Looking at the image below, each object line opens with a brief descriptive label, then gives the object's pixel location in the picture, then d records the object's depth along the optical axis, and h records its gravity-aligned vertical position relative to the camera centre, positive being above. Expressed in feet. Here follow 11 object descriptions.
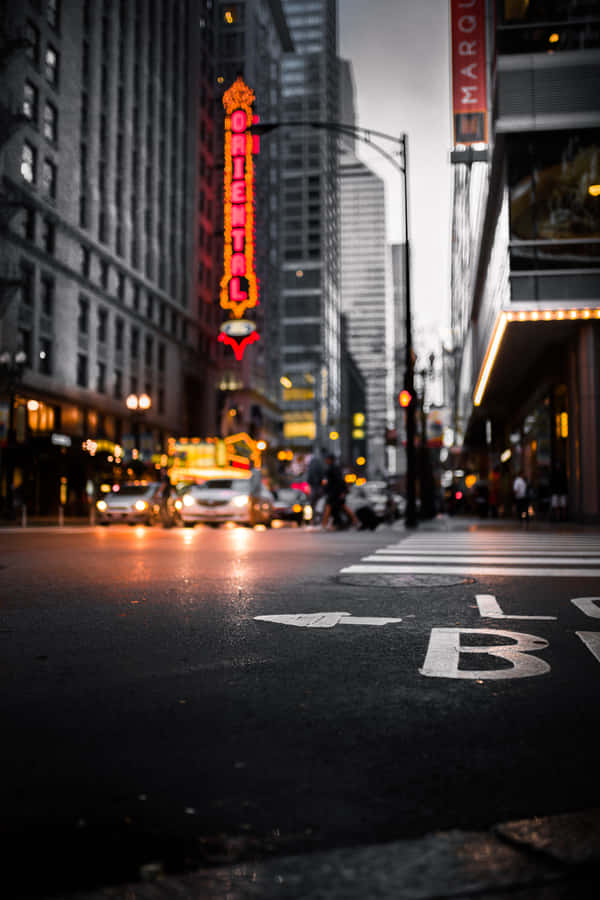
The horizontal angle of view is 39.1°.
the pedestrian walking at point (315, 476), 79.51 +0.41
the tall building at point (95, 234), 138.31 +51.30
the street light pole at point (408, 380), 78.12 +9.56
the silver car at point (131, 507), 91.71 -2.74
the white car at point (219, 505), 77.20 -2.18
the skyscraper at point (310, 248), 454.81 +135.77
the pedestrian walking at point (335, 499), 71.26 -1.62
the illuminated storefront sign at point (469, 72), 88.79 +43.27
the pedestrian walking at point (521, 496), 83.92 -1.71
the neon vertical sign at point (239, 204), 182.39 +61.15
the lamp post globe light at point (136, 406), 138.71 +12.78
